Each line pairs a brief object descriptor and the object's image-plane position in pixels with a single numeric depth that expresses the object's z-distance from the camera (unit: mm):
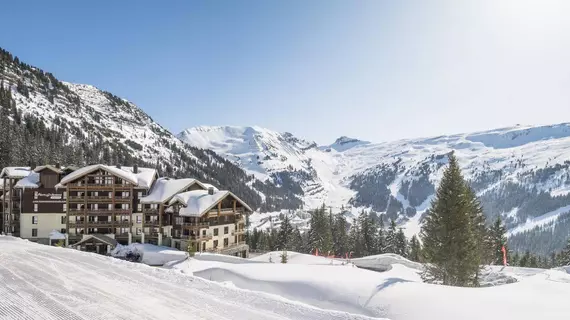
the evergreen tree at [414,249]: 80375
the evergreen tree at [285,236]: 82438
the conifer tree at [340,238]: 81562
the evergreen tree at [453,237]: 30594
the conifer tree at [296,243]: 83738
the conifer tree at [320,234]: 75812
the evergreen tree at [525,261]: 71812
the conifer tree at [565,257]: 57959
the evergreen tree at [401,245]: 76875
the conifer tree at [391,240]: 76875
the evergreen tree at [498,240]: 61000
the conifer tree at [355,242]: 78625
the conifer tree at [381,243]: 78125
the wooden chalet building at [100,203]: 57062
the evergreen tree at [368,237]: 78662
